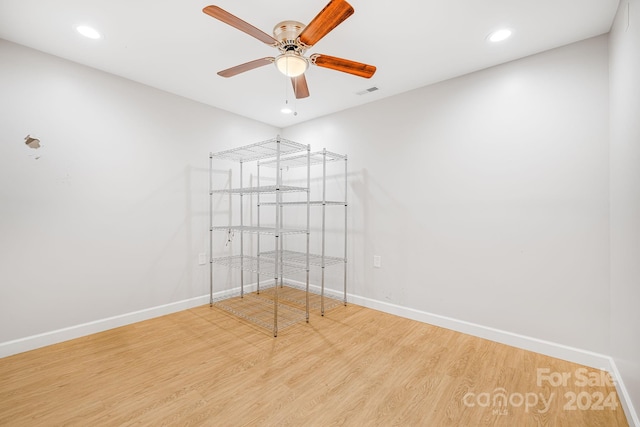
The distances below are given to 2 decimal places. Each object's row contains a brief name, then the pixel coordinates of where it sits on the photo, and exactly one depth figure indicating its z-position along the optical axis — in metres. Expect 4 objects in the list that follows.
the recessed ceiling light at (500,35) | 1.91
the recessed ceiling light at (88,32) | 1.91
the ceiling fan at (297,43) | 1.37
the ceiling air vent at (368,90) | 2.82
